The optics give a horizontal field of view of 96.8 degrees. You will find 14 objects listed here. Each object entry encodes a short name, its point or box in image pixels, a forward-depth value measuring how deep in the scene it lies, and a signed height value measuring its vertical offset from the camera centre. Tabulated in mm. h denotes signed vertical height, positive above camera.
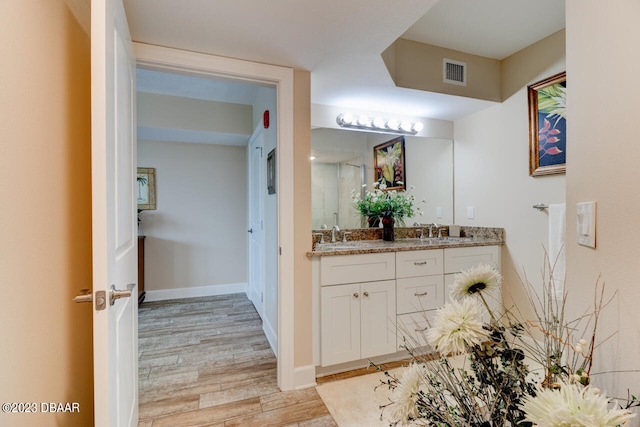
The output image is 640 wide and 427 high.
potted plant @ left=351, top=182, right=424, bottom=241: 2600 +32
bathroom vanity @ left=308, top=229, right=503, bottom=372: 1966 -608
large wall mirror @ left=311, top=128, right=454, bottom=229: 2607 +373
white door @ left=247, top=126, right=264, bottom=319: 2928 -96
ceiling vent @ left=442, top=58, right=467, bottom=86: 2404 +1186
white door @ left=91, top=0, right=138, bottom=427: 850 +8
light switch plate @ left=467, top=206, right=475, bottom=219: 2898 -19
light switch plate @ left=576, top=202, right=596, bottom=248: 725 -35
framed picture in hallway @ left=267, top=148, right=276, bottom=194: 2277 +328
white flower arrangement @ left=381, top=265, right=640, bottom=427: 507 -318
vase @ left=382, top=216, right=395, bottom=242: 2592 -161
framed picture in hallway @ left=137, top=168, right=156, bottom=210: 3631 +300
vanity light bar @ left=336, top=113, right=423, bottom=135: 2666 +848
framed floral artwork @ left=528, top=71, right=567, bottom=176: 2131 +654
